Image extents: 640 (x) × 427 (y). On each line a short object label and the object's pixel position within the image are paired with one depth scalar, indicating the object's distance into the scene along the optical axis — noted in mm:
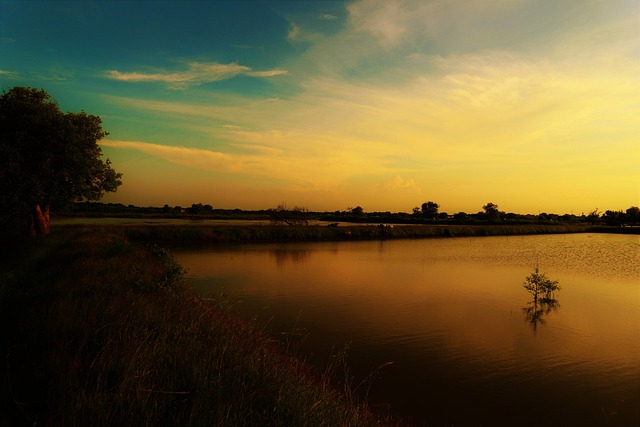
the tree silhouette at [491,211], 151500
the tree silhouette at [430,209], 177425
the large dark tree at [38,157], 26047
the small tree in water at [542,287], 19030
